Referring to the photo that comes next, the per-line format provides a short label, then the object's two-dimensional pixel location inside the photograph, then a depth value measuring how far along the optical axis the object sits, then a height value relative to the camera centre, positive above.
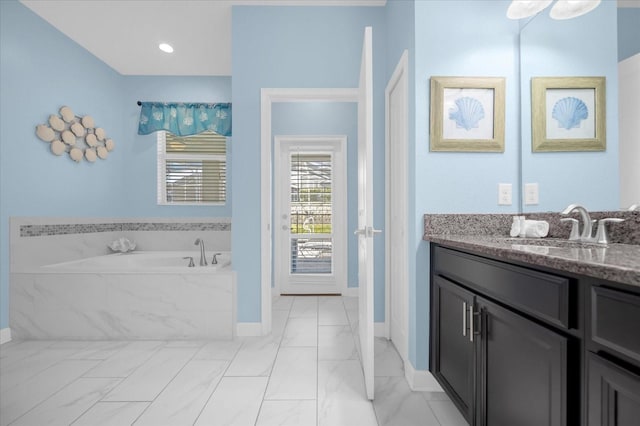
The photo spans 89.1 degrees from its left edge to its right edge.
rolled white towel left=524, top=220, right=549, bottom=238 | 1.61 -0.09
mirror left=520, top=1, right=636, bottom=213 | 1.31 +0.51
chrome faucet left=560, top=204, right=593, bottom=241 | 1.33 -0.05
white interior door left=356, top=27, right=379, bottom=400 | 1.74 -0.11
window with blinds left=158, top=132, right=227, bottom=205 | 4.18 +0.54
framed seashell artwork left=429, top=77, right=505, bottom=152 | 1.83 +0.54
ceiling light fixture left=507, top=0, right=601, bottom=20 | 1.38 +0.94
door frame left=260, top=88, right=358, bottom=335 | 2.77 +0.41
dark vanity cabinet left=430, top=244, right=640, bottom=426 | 0.70 -0.39
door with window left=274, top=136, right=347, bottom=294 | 4.20 -0.10
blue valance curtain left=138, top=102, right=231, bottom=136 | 3.99 +1.14
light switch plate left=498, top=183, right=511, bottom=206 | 1.83 +0.09
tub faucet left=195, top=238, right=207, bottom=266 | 3.32 -0.47
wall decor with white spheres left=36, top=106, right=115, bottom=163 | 3.12 +0.78
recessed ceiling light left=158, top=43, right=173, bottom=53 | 3.40 +1.73
